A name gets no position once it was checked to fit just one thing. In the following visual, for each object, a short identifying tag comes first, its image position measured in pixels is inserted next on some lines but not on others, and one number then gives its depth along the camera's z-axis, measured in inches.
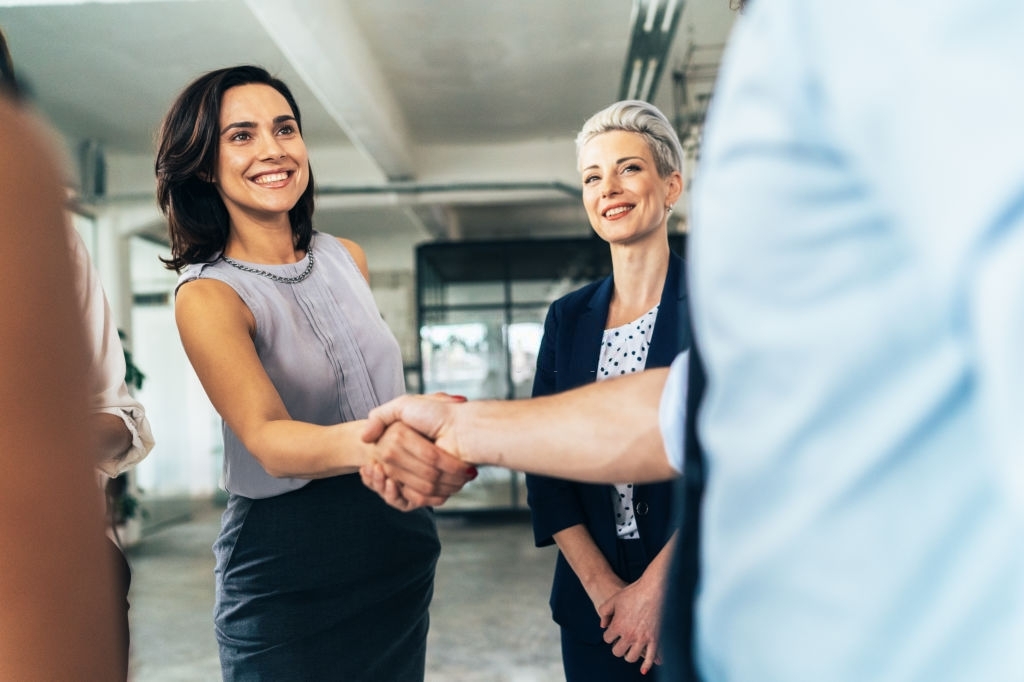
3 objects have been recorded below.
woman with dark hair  63.1
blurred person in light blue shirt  17.0
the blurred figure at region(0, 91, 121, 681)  17.7
